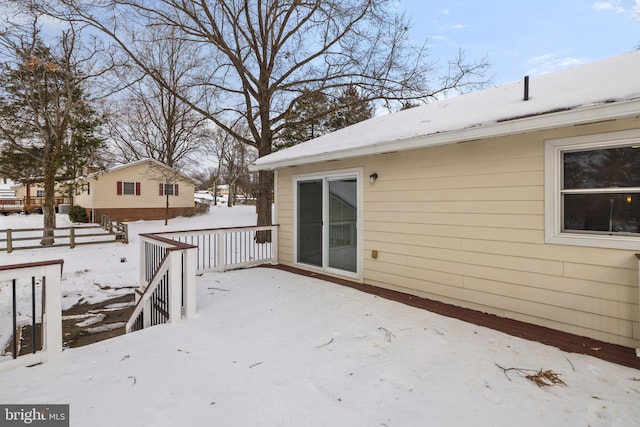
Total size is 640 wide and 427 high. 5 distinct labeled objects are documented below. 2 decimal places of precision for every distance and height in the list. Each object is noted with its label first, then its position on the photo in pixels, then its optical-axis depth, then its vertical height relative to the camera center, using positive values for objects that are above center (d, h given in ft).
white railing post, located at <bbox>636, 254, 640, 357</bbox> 8.61 -3.71
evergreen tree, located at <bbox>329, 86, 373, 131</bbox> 33.74 +12.23
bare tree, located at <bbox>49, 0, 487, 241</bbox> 30.35 +17.84
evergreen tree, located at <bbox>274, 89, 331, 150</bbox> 33.63 +12.11
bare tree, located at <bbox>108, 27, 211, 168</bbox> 64.49 +20.23
